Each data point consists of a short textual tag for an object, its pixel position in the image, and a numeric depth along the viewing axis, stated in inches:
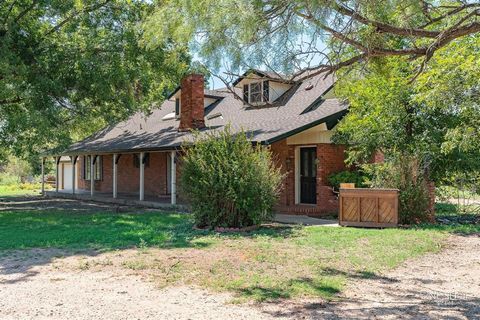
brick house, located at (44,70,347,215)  583.8
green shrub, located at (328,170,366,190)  561.0
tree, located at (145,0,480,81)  205.2
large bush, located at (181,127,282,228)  423.2
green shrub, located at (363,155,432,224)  471.2
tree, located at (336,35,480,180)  452.1
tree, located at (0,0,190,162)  612.1
